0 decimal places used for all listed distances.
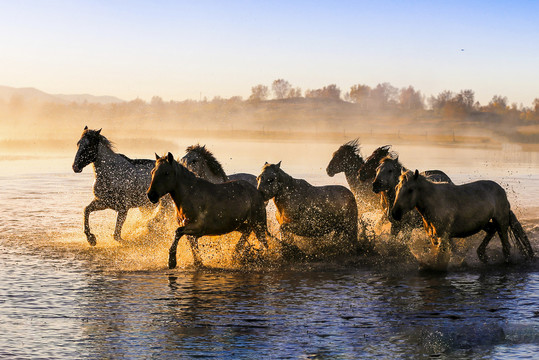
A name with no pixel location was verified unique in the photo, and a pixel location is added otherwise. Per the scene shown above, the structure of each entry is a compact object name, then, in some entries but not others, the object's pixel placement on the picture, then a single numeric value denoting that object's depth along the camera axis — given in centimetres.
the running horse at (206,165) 1502
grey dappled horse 1540
